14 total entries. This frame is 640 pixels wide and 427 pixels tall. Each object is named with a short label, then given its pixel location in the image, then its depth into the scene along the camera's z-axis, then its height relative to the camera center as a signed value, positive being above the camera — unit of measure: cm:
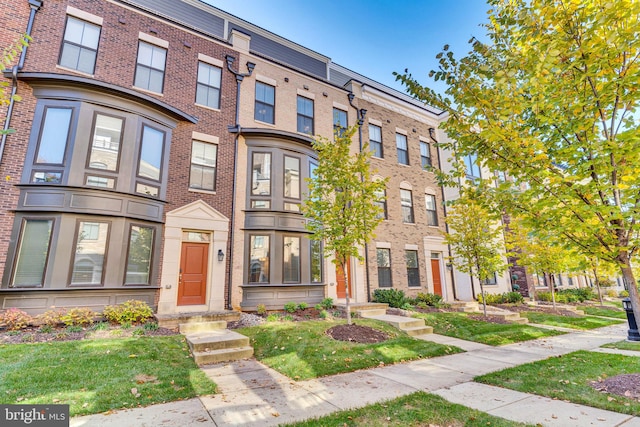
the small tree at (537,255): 1402 +89
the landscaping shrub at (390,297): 1342 -90
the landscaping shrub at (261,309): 1058 -109
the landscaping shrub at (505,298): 1673 -127
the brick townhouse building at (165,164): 838 +369
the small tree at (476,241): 1187 +133
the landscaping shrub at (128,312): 820 -89
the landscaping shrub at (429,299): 1456 -109
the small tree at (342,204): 861 +201
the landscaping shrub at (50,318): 752 -92
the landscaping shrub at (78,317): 761 -92
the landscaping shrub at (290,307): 1098 -105
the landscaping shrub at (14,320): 718 -91
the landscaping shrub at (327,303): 1181 -100
